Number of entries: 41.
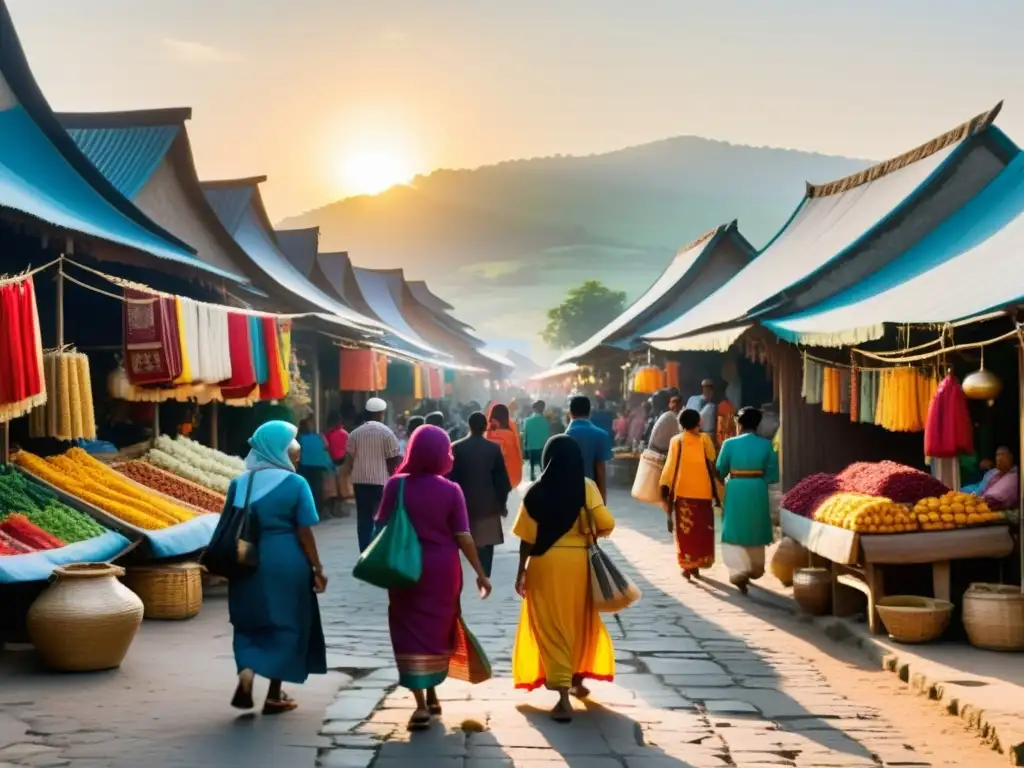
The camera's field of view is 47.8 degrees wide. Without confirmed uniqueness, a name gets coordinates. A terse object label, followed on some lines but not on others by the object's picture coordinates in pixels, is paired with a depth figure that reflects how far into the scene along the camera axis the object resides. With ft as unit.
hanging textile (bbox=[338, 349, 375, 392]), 65.57
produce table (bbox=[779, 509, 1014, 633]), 27.50
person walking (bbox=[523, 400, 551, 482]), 62.59
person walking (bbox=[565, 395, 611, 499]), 32.55
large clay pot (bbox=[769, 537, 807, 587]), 35.83
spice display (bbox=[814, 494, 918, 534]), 27.96
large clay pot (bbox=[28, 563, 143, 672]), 23.68
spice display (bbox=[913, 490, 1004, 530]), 27.68
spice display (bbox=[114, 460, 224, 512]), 36.24
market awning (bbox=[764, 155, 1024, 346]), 30.20
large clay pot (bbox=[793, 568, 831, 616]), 31.53
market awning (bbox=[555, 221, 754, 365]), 85.46
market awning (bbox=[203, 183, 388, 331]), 73.85
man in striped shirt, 39.65
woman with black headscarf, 21.17
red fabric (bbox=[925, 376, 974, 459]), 28.28
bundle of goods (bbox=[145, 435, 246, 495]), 39.14
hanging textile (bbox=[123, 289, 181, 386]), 34.68
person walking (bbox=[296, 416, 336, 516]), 56.39
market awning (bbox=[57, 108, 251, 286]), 55.47
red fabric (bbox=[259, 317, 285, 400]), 42.78
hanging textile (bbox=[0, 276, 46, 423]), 26.27
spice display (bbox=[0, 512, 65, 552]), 26.76
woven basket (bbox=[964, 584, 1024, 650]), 25.44
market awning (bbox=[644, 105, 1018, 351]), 46.19
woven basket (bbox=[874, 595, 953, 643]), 26.63
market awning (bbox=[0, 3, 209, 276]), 36.45
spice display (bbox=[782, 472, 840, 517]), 33.37
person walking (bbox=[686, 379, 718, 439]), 57.38
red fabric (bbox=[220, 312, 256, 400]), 40.22
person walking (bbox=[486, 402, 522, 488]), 43.91
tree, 324.19
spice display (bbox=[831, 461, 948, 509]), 29.40
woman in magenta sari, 20.03
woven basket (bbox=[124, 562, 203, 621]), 30.73
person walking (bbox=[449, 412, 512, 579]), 32.42
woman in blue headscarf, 20.22
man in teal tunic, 35.55
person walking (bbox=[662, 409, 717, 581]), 37.52
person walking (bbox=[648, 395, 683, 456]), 47.14
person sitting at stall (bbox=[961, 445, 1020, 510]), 30.50
